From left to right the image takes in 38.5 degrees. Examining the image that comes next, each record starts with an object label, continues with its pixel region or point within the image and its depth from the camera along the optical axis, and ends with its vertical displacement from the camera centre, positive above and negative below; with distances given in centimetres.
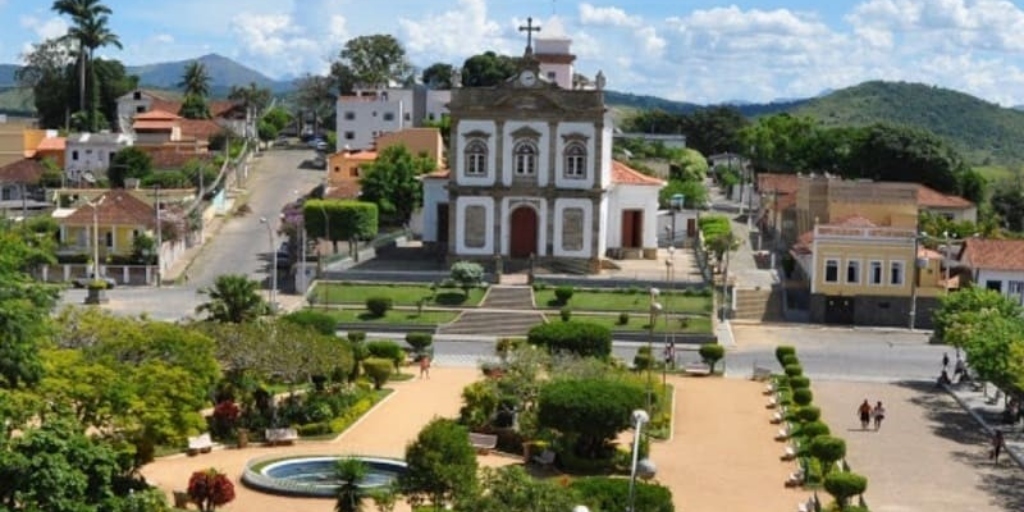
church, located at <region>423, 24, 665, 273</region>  6925 -38
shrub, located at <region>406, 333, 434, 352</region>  5281 -642
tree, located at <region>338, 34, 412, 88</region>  12988 +936
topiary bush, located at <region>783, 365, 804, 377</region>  4650 -629
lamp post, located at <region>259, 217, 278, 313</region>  6146 -521
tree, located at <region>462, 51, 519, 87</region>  12838 +834
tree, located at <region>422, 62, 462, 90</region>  13585 +831
